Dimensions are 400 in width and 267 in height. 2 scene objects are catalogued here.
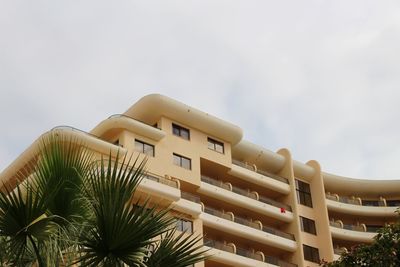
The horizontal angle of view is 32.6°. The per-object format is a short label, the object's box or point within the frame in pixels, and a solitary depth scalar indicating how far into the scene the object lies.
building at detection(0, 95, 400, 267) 39.78
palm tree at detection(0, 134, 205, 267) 9.96
